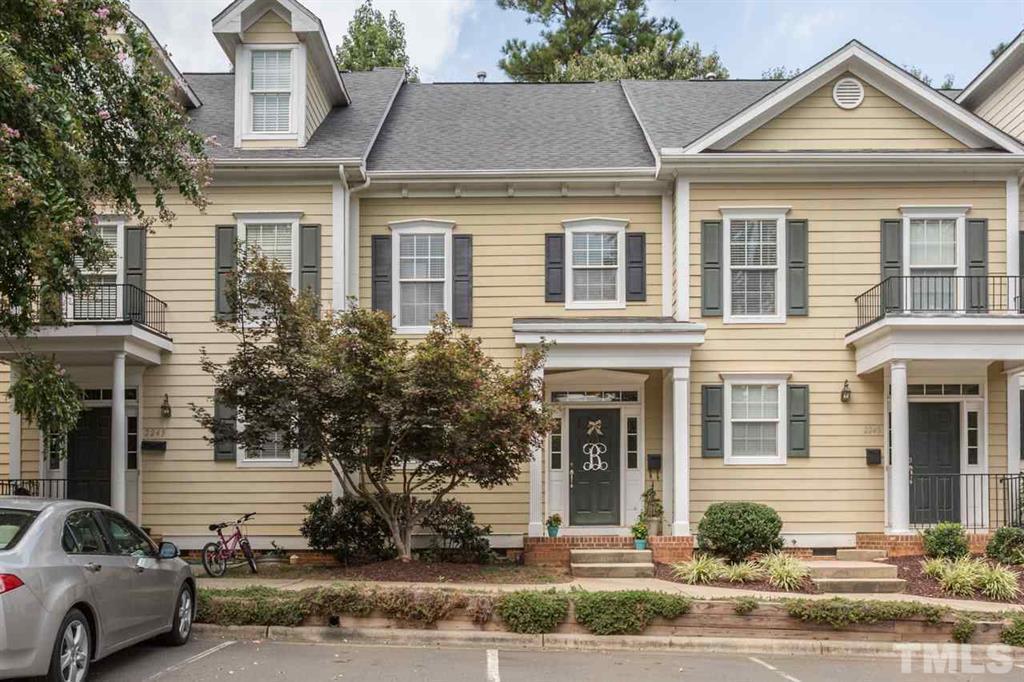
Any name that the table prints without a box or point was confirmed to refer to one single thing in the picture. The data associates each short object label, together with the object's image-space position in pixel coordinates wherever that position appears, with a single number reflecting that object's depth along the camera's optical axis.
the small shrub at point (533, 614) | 10.96
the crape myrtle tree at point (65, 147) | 9.52
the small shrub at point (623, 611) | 10.95
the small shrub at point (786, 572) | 13.48
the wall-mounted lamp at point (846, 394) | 16.61
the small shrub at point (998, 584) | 12.89
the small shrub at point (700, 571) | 13.91
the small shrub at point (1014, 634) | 10.90
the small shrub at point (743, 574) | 13.71
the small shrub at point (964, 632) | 11.08
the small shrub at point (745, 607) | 11.14
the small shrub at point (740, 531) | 14.97
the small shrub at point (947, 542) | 14.72
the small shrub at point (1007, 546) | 14.62
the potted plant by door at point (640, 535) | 15.96
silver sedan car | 7.16
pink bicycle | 14.55
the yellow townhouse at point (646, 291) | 16.52
